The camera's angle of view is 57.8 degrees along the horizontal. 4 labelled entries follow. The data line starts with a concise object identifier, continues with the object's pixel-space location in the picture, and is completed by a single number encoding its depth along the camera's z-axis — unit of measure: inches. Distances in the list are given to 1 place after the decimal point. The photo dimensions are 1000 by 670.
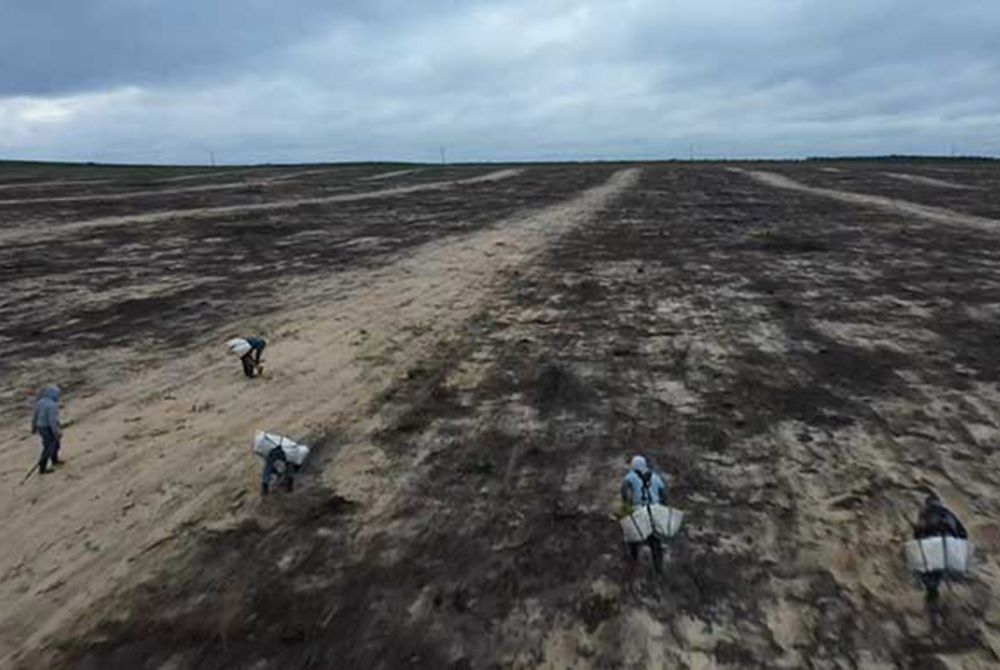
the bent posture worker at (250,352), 647.1
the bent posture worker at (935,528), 359.3
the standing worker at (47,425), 486.6
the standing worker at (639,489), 391.2
